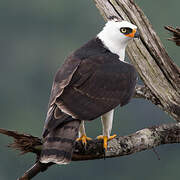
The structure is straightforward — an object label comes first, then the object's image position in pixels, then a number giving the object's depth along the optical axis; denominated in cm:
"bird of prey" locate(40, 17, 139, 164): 1012
